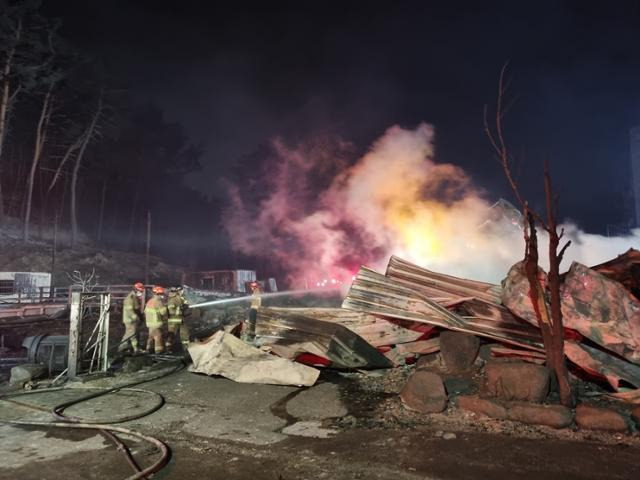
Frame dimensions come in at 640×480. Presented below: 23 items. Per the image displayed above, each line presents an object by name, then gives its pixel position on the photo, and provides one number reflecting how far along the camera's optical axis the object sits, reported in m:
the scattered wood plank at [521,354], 6.61
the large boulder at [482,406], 5.48
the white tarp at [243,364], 7.62
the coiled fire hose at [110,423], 4.45
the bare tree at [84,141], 32.59
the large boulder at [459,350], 7.13
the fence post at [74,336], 8.30
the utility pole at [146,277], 33.05
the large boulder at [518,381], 5.61
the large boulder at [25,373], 8.19
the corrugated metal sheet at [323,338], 8.15
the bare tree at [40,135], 30.73
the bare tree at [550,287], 5.53
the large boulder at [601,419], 4.91
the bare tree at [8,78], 23.41
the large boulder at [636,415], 5.02
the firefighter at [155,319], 11.25
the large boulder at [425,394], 5.86
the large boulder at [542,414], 5.12
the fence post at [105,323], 8.86
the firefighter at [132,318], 11.01
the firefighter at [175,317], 12.23
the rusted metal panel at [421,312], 6.79
